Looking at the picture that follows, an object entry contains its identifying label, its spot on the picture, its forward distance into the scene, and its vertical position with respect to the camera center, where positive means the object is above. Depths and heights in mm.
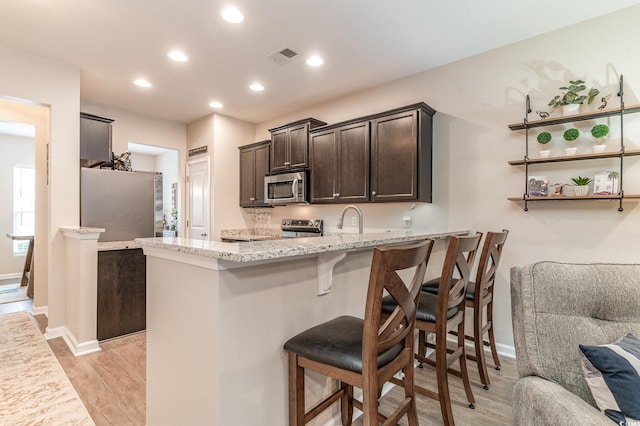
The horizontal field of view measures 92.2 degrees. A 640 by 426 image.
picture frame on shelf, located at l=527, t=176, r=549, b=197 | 2609 +233
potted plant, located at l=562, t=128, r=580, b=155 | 2449 +618
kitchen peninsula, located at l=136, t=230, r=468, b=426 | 1260 -501
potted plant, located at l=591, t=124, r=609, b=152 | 2316 +610
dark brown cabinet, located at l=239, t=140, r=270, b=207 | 4777 +662
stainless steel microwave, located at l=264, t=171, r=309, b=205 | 4148 +354
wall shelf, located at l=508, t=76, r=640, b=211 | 2273 +458
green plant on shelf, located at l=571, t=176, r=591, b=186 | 2416 +260
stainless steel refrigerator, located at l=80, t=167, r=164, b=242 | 3488 +123
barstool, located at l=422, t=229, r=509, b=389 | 2096 -587
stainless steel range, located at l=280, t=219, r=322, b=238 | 4363 -209
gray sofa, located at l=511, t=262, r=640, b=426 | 1089 -412
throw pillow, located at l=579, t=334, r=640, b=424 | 938 -520
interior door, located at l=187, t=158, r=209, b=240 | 5035 +236
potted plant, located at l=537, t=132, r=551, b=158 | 2580 +622
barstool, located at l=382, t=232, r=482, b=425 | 1684 -614
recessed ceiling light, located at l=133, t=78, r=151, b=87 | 3673 +1587
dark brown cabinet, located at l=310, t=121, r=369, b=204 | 3525 +602
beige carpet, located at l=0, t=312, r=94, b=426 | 1915 -1273
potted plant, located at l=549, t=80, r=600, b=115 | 2459 +934
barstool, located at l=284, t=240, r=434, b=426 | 1143 -565
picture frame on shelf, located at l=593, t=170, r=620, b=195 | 2316 +236
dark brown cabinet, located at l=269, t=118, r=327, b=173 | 4148 +962
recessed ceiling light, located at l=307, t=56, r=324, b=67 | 3131 +1579
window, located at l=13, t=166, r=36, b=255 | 6145 +179
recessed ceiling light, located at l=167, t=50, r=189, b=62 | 3031 +1586
